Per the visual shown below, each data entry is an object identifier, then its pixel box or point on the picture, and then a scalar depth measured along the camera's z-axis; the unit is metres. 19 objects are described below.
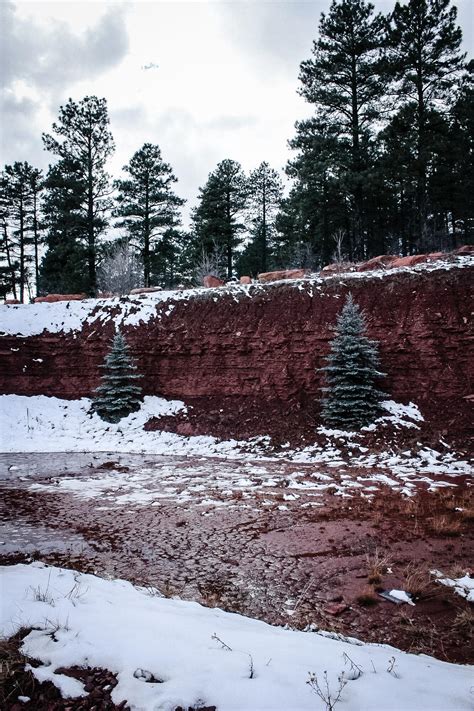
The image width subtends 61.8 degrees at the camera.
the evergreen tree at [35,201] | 36.47
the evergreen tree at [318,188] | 23.64
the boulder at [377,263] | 18.41
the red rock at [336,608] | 4.22
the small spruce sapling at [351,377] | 13.09
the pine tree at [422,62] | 22.41
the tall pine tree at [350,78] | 23.03
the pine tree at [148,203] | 30.30
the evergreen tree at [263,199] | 38.84
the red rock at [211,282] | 21.70
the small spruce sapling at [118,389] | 16.33
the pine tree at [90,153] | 27.80
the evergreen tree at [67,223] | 27.86
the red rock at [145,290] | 21.94
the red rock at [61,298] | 22.34
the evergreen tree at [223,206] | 33.81
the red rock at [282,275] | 20.09
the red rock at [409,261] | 17.30
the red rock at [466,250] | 16.89
